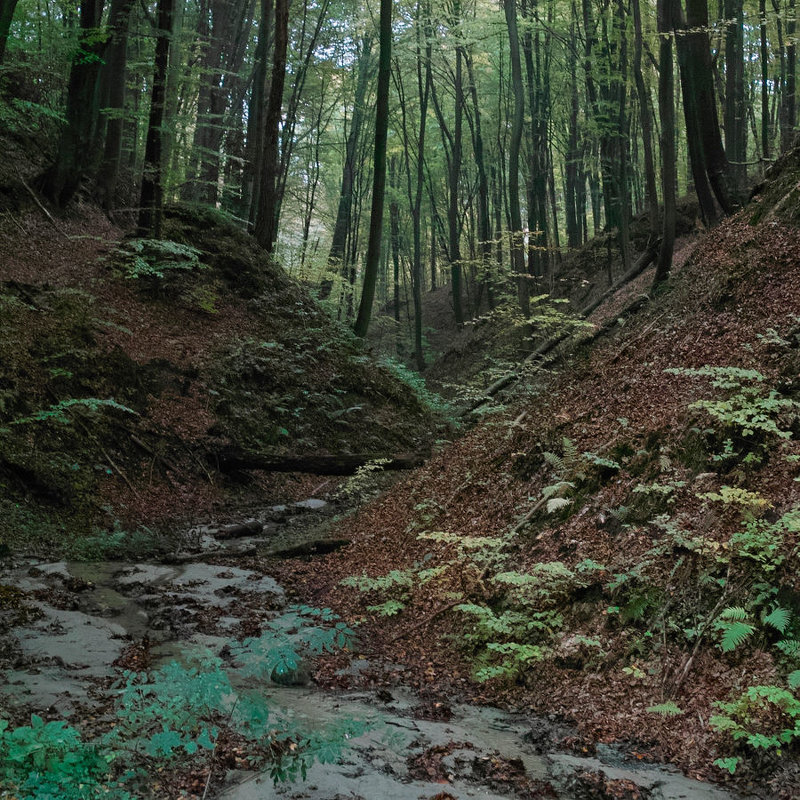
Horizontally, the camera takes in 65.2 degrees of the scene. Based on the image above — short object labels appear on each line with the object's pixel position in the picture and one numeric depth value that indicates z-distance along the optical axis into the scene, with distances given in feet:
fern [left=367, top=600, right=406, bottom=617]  19.43
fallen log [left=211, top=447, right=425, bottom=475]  37.17
